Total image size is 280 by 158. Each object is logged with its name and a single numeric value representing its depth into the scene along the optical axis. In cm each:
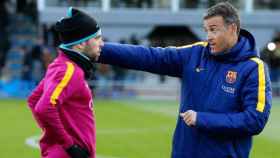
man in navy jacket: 1060
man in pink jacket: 1100
